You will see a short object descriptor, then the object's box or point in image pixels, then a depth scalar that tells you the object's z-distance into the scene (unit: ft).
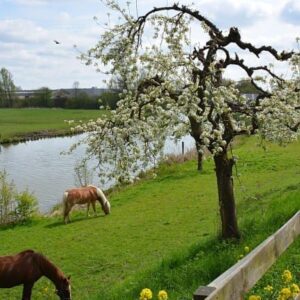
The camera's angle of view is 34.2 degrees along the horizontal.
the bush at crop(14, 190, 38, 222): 66.03
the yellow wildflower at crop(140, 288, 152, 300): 13.56
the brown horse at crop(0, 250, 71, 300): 33.22
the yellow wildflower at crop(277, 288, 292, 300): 13.20
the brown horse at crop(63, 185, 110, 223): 63.31
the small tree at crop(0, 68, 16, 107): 383.45
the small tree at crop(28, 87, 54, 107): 361.34
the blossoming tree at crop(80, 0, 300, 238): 30.09
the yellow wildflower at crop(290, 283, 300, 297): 13.51
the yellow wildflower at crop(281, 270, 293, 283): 14.97
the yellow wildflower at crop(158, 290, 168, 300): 13.69
